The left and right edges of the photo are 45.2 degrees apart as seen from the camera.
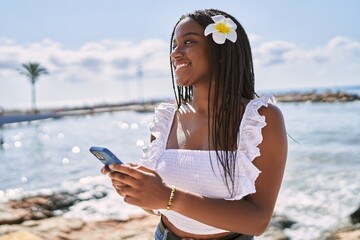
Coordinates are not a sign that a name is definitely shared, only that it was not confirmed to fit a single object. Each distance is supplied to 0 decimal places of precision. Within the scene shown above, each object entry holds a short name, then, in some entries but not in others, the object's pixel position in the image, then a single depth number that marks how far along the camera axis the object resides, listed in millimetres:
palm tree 57719
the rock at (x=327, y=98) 61662
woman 1348
